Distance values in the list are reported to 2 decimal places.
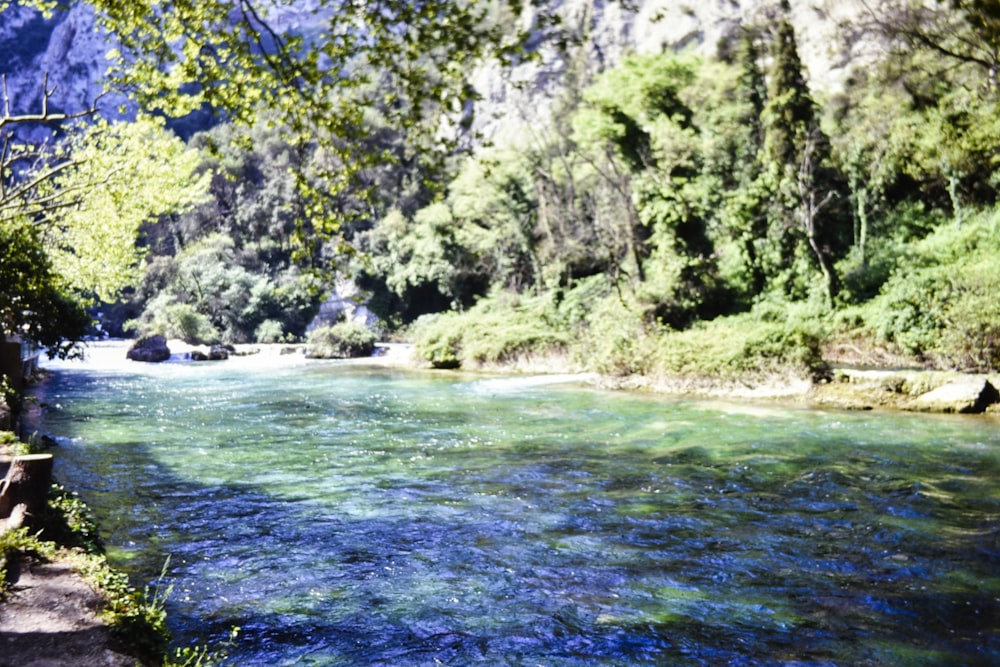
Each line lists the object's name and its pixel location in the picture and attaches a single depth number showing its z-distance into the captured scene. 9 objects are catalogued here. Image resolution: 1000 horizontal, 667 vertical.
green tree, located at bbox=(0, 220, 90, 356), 16.12
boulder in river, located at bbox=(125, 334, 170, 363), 39.16
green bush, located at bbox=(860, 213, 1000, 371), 18.75
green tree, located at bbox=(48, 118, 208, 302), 17.31
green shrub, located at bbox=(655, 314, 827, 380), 18.45
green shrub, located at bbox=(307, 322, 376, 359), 40.47
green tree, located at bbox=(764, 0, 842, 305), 29.73
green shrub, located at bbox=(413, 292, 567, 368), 30.14
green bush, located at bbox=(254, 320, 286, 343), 52.72
